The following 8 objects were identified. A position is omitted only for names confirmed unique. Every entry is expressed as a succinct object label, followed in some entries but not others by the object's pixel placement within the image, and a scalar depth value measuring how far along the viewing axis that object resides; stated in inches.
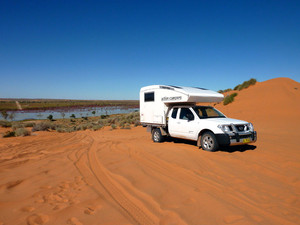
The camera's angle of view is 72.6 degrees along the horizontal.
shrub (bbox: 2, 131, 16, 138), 553.5
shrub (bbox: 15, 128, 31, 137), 550.3
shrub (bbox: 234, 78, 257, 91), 1257.3
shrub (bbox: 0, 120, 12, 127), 900.6
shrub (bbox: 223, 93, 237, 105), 1100.5
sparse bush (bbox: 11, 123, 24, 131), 755.2
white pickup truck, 298.2
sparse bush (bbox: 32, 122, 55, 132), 697.5
